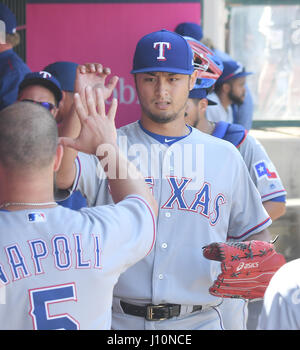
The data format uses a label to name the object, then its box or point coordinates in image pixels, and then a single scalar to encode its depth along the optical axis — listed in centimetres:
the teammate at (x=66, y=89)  666
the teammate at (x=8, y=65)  862
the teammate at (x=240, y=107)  985
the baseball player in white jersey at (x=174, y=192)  515
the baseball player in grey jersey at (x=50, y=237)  356
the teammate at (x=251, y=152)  675
